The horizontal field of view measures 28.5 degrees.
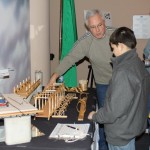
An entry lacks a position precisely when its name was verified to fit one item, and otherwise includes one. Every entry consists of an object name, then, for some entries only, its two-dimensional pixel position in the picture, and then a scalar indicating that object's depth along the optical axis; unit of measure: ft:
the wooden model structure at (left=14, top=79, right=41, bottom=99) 6.74
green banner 11.77
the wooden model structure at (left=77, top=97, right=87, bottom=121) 6.42
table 4.84
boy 5.27
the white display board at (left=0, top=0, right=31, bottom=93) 7.49
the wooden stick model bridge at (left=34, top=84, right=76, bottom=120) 6.53
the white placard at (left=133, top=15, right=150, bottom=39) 12.88
